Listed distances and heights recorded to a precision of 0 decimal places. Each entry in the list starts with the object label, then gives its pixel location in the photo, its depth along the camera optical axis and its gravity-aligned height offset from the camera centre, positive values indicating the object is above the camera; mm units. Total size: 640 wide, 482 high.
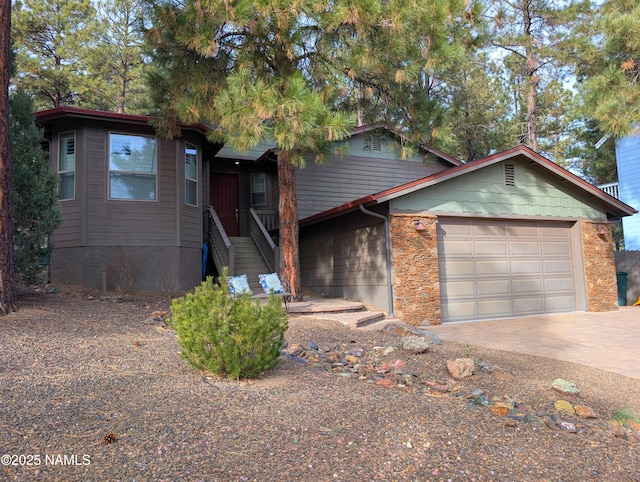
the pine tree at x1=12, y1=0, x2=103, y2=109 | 18047 +9340
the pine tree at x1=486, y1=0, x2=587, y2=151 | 14766 +7642
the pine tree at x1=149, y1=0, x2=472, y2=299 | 6938 +3805
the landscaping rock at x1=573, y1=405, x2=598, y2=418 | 3812 -1195
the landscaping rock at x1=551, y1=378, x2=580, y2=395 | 4348 -1127
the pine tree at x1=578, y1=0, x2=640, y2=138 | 10672 +4691
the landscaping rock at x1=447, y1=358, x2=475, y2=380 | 4750 -1008
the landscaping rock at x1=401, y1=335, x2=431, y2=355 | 5590 -898
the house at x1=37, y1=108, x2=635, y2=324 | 9086 +907
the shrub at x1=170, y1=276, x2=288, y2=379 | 3893 -484
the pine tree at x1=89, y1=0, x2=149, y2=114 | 18672 +9035
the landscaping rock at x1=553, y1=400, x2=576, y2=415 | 3898 -1175
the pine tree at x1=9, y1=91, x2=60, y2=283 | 7047 +1323
